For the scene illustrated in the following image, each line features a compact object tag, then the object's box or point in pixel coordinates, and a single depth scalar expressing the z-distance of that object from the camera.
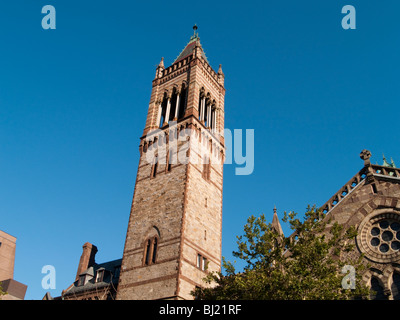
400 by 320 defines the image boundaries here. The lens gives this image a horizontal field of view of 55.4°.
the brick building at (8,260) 60.29
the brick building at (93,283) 37.50
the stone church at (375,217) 22.55
